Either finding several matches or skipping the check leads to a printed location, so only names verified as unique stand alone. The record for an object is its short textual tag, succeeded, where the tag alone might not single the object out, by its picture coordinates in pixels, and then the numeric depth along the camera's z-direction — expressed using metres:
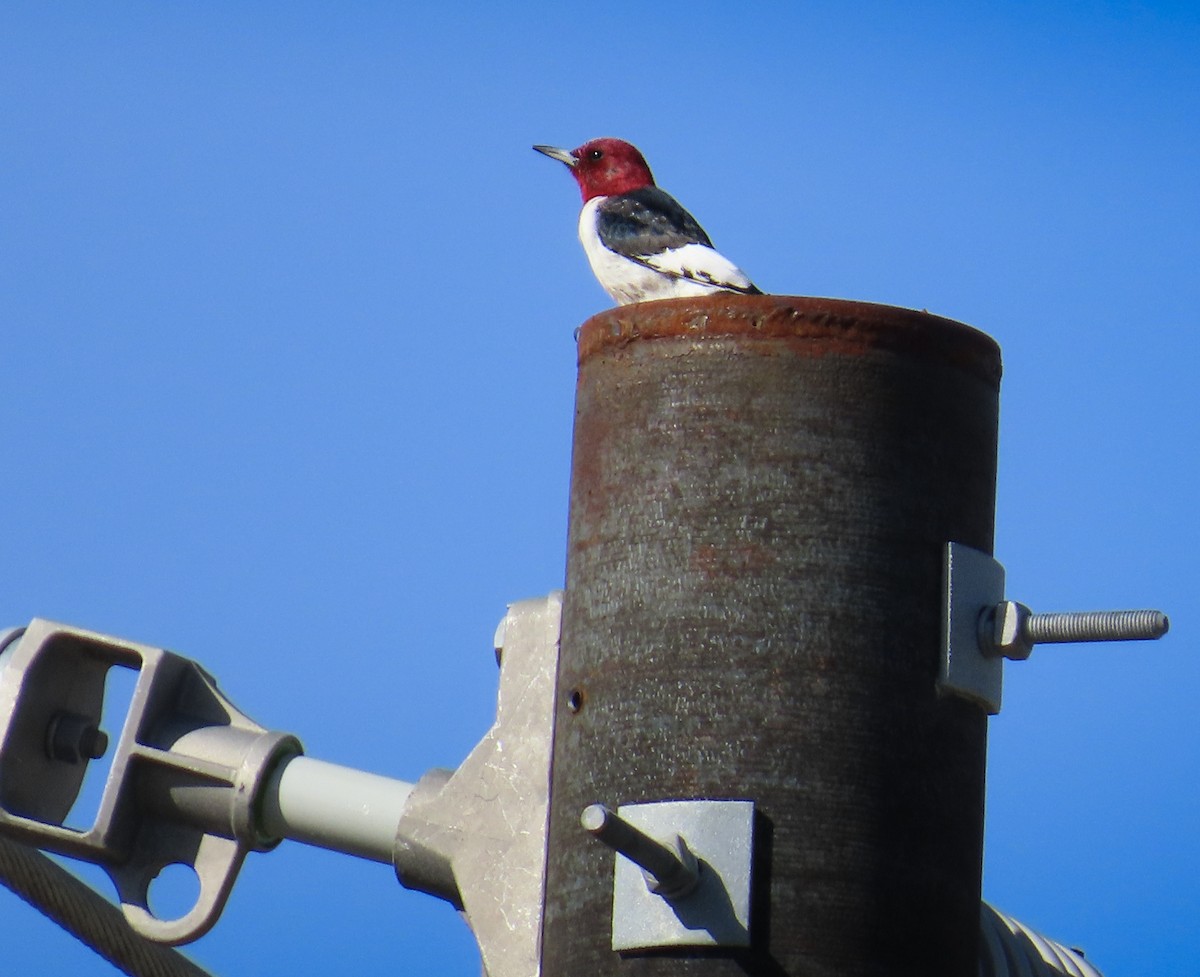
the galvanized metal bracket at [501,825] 7.19
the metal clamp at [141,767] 7.70
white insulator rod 7.33
